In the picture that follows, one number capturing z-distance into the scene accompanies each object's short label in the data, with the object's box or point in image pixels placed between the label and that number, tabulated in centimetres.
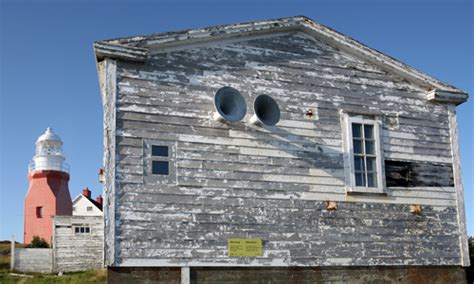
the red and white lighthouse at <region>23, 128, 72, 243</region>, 4209
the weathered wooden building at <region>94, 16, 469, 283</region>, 1067
